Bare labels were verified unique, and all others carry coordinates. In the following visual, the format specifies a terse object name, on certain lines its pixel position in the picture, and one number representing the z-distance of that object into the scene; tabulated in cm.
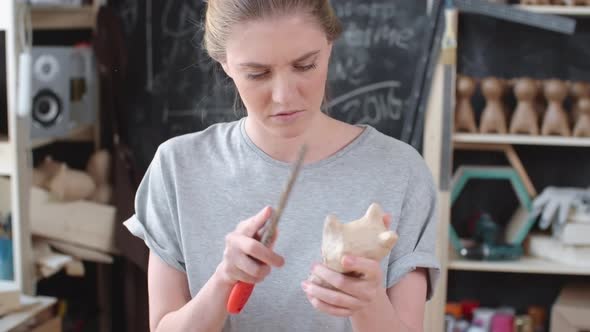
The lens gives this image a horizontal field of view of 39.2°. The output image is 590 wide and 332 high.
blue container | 231
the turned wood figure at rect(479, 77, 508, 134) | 254
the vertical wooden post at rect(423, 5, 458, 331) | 251
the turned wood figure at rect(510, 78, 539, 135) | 252
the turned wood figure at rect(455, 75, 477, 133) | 254
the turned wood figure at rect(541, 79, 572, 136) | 250
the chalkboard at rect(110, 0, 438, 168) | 275
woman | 107
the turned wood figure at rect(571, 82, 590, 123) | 253
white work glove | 253
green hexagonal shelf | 260
